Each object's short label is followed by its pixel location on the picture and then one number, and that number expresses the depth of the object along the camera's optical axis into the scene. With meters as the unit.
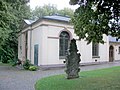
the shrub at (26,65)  12.39
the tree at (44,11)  26.97
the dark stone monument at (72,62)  7.22
